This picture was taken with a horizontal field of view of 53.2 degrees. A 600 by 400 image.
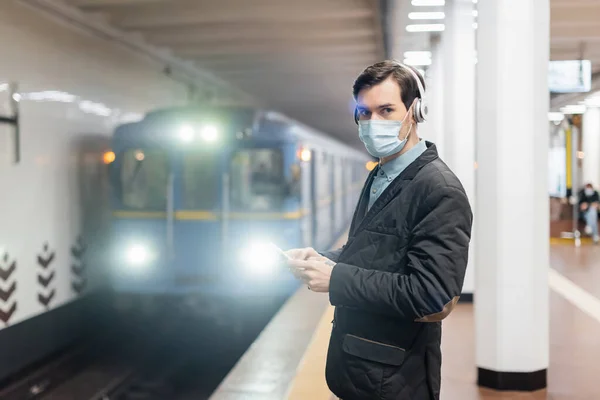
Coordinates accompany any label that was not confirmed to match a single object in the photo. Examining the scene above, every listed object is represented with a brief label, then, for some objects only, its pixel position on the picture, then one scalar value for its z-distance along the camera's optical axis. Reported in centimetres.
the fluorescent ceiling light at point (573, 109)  1521
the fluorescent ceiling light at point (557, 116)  1659
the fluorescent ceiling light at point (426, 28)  785
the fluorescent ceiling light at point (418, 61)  1064
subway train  757
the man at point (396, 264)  187
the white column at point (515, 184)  416
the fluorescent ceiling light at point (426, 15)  715
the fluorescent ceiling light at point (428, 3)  654
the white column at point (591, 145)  1592
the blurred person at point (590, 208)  1384
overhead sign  906
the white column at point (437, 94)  879
